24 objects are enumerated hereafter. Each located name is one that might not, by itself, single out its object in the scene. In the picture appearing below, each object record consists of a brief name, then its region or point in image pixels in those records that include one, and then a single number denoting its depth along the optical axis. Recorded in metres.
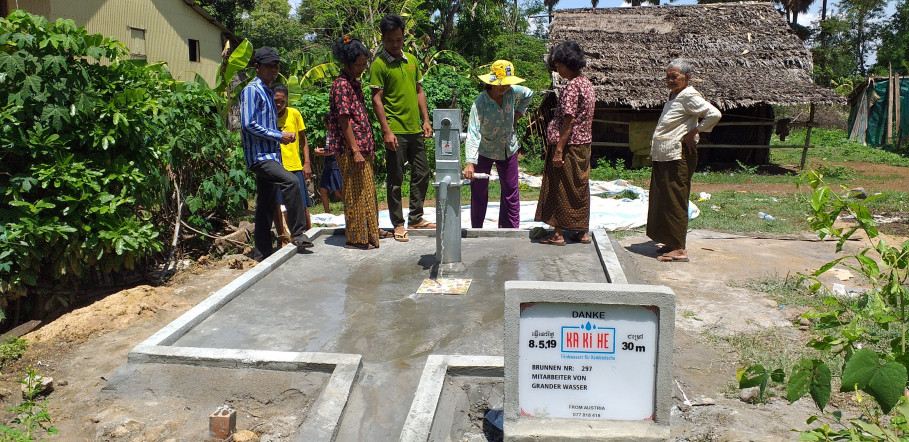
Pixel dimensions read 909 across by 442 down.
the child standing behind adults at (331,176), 7.78
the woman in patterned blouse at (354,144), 5.78
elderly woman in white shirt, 6.07
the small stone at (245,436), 3.06
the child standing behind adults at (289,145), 6.86
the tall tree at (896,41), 30.05
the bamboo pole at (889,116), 20.30
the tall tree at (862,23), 34.91
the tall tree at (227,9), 26.47
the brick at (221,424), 3.07
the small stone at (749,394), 3.45
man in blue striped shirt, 5.71
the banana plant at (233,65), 8.48
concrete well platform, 3.60
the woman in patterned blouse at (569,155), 5.82
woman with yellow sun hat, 6.16
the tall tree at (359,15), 15.69
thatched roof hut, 14.29
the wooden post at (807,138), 14.98
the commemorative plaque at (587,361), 2.79
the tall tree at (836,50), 35.12
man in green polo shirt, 6.15
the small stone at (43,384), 3.65
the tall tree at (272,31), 29.27
